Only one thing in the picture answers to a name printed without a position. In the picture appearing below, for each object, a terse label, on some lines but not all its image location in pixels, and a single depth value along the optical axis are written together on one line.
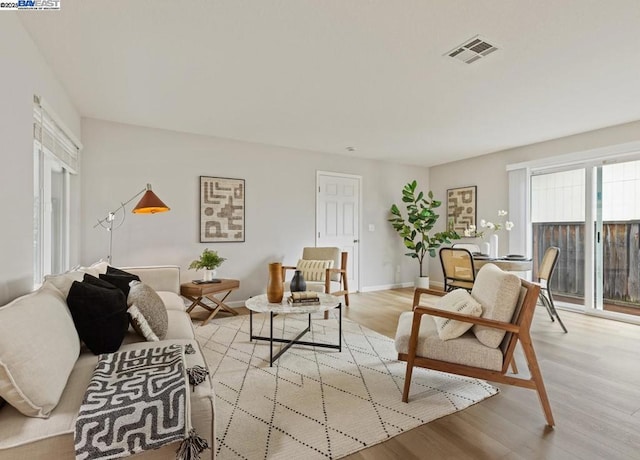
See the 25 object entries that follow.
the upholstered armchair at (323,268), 4.07
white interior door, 5.35
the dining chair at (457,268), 3.78
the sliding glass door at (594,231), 3.98
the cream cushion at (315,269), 4.36
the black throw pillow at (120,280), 2.14
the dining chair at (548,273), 3.57
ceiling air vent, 2.20
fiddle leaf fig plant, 5.78
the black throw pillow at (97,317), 1.62
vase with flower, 4.23
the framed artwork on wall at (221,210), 4.40
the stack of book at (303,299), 2.71
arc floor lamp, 3.28
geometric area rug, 1.64
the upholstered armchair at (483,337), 1.80
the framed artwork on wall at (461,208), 5.71
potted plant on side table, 3.83
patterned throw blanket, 1.01
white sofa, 1.02
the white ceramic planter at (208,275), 3.86
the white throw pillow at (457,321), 1.93
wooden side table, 3.50
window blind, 2.36
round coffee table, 2.58
